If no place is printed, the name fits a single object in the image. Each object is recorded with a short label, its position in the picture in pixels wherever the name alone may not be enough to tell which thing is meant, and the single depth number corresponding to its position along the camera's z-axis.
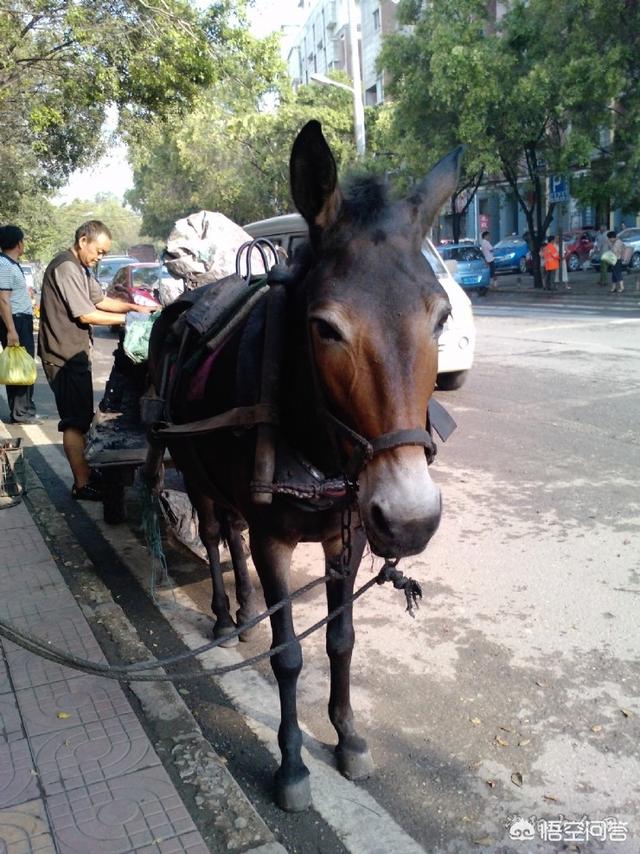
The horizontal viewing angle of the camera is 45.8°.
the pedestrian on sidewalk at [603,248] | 23.35
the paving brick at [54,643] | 3.60
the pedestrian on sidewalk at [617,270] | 21.50
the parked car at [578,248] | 31.11
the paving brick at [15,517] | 5.65
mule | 1.97
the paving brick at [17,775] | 2.75
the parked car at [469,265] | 25.92
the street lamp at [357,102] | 21.52
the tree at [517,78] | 18.69
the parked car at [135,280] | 16.08
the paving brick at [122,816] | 2.52
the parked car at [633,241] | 26.45
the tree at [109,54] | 10.38
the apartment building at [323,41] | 54.09
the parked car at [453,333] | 8.45
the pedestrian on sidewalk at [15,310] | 7.88
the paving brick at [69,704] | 3.21
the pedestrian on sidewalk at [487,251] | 26.08
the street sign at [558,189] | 21.92
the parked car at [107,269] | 21.69
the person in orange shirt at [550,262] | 24.17
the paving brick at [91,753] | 2.85
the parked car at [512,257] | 32.50
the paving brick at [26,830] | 2.49
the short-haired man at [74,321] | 5.43
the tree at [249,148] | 31.52
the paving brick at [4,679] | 3.48
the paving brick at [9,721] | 3.12
